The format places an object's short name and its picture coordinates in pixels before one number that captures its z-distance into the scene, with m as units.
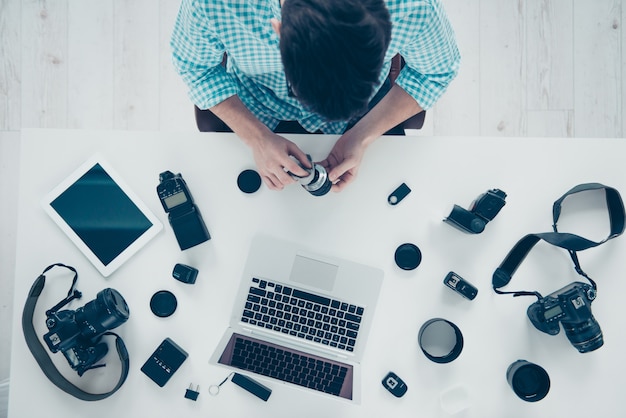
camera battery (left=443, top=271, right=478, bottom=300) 1.07
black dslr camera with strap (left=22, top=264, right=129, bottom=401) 1.05
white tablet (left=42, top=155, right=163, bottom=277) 1.11
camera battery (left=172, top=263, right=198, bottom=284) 1.09
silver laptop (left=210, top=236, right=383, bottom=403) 1.08
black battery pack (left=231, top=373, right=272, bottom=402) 1.10
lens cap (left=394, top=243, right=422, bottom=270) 1.09
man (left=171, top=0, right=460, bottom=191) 0.68
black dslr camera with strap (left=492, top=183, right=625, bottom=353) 1.02
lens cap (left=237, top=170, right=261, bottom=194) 1.11
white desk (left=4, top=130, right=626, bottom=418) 1.09
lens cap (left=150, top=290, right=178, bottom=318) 1.12
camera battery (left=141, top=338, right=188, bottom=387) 1.10
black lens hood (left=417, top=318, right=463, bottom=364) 1.11
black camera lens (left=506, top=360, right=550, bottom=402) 1.05
